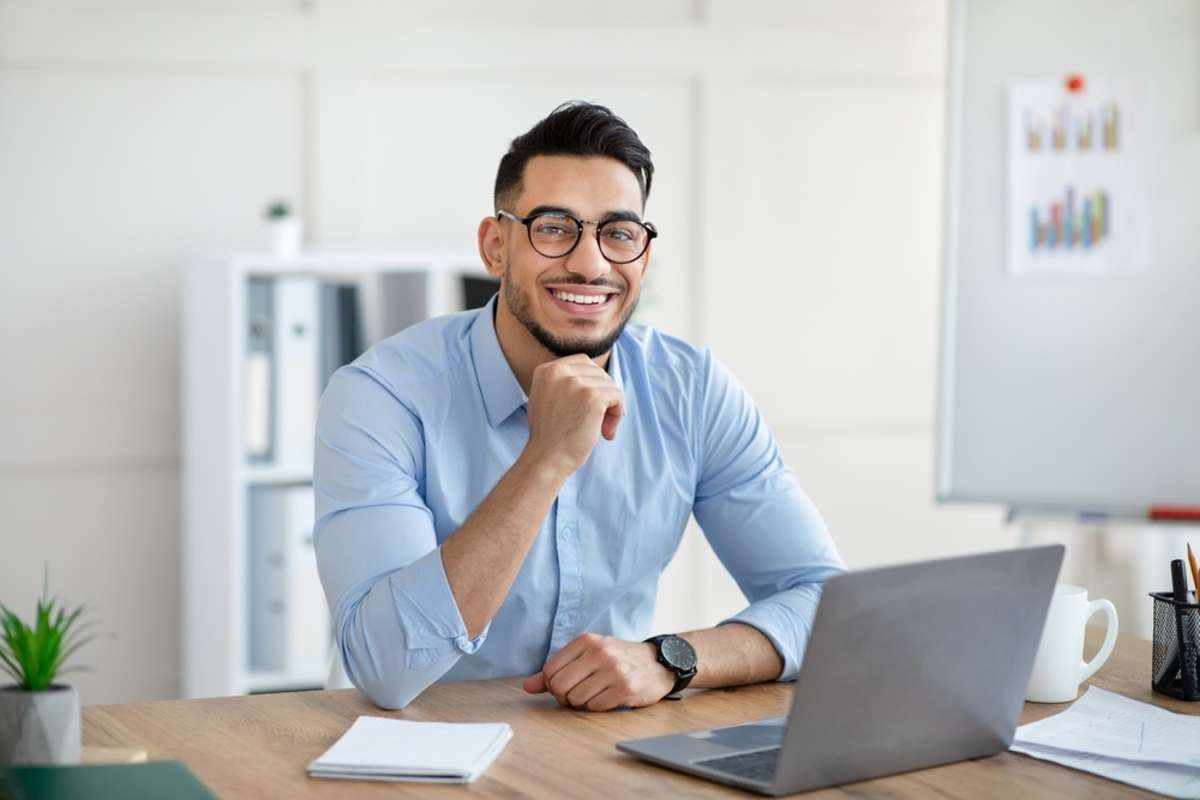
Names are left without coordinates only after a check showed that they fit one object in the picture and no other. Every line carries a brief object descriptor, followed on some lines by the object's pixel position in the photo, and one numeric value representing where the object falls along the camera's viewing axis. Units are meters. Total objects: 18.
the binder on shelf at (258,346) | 3.47
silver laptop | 1.95
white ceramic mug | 2.19
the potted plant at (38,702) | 1.91
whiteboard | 3.48
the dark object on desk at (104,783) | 1.86
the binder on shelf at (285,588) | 3.50
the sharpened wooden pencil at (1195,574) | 2.23
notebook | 1.99
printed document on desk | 2.01
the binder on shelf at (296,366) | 3.48
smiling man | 2.26
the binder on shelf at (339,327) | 3.56
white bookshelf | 3.43
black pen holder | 2.21
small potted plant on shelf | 3.53
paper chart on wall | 3.53
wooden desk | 1.97
